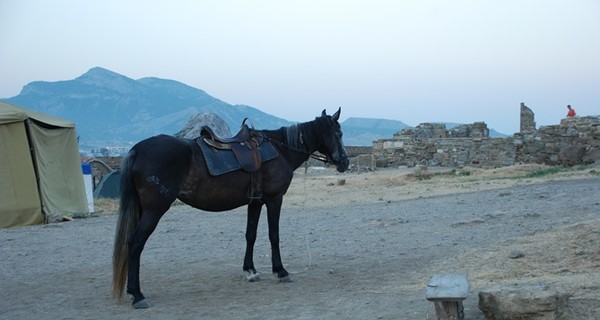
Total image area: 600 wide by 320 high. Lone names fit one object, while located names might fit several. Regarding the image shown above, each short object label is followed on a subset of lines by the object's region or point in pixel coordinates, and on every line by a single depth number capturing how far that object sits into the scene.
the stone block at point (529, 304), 4.97
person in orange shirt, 27.73
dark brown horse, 6.81
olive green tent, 13.95
